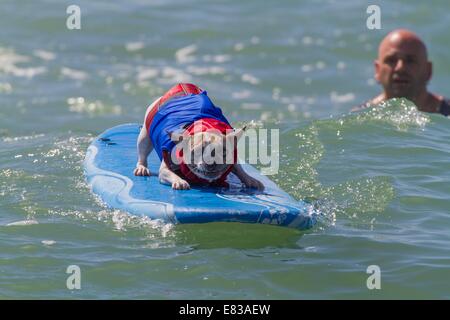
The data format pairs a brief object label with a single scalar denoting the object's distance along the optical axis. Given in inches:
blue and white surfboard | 490.1
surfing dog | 512.7
